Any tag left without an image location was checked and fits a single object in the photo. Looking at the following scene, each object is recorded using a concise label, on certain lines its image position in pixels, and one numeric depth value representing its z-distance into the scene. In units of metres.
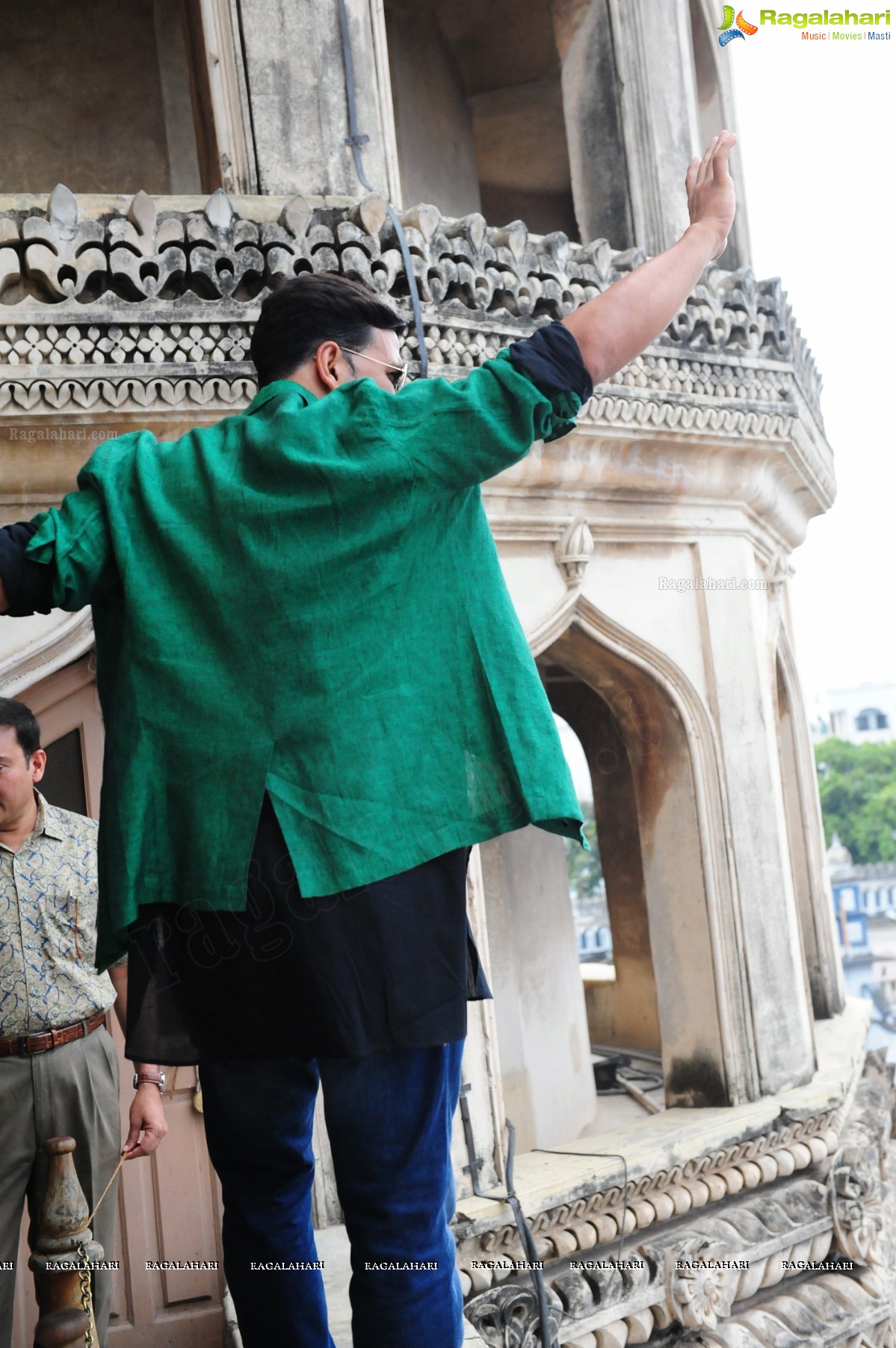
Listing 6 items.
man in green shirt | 1.38
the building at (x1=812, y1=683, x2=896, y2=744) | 48.94
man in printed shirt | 3.00
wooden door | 3.95
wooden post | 1.88
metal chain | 1.88
